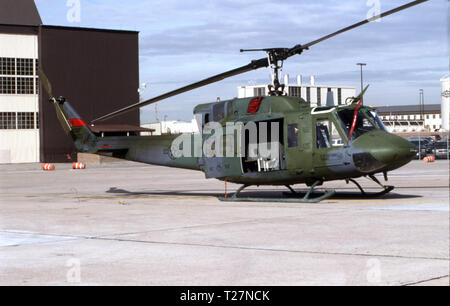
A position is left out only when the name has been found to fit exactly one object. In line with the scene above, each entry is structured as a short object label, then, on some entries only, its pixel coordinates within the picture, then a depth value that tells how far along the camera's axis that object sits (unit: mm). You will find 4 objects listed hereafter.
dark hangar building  63281
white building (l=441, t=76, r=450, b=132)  110431
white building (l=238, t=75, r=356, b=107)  149950
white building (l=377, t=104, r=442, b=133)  163625
